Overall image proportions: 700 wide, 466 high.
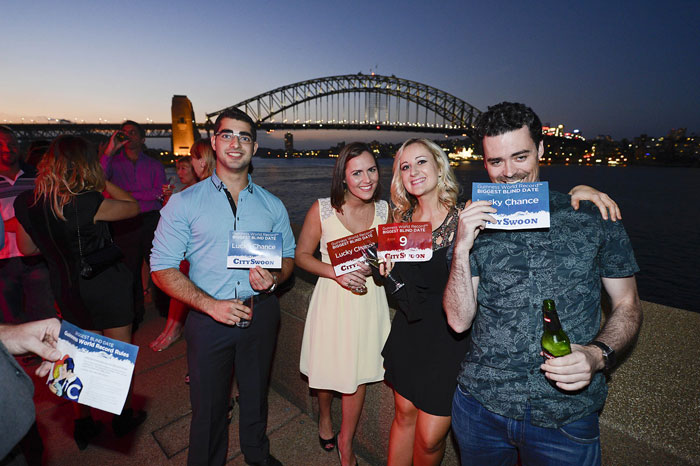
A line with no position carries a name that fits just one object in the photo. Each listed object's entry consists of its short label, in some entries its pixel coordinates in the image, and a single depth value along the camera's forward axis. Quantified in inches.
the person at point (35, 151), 146.2
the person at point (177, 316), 137.9
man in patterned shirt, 49.6
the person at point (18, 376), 36.1
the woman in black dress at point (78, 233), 88.0
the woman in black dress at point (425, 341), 68.1
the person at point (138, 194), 166.4
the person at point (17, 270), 130.3
